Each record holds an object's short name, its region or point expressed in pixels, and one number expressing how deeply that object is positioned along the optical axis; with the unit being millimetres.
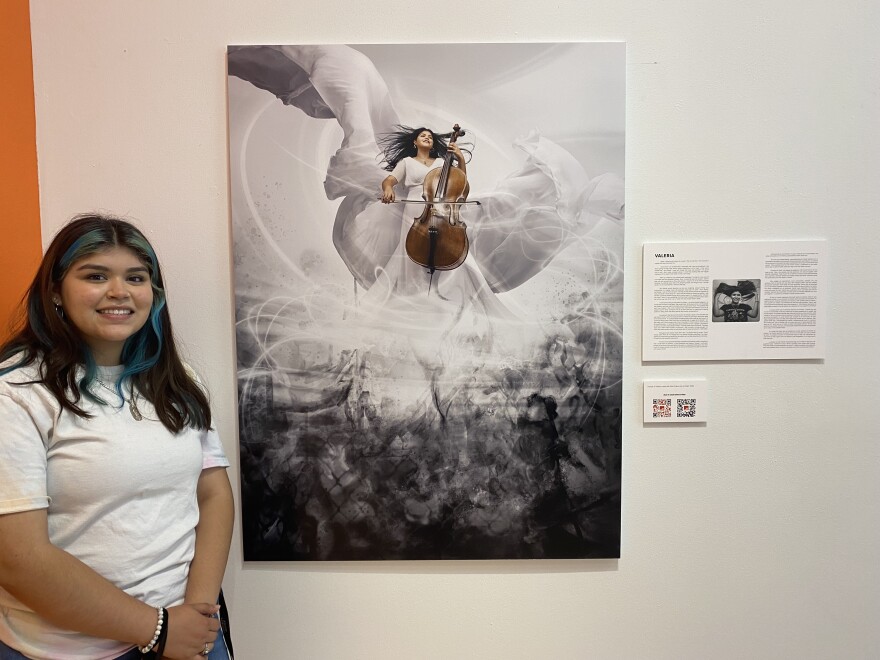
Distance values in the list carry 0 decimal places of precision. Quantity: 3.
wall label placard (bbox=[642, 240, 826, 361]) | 1447
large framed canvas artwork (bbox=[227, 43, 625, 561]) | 1411
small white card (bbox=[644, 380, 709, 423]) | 1464
